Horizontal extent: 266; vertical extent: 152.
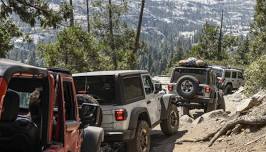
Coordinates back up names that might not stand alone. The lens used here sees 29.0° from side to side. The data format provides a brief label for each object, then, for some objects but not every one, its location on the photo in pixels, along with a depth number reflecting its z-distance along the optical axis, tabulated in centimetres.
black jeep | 1666
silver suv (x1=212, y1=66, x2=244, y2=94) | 3422
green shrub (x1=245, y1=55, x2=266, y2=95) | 1848
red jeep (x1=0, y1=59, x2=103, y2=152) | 464
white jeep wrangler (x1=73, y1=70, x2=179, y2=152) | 943
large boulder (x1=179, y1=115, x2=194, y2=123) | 1579
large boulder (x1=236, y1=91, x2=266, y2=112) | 1200
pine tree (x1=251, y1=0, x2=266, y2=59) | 3516
